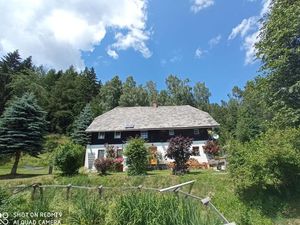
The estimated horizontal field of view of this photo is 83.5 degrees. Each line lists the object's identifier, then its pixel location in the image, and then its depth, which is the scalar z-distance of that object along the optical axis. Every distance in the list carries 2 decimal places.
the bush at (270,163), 7.98
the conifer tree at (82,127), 23.74
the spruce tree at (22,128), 14.23
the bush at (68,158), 12.38
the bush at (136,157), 12.60
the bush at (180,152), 12.38
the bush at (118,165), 14.83
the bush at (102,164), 13.36
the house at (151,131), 18.33
